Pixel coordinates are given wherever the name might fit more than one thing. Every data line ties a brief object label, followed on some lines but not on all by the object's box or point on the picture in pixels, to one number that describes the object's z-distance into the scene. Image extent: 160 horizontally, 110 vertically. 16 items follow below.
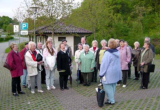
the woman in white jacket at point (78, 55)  10.30
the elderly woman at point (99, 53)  9.47
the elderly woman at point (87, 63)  9.90
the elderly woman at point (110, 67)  6.64
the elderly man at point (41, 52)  9.90
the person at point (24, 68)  9.45
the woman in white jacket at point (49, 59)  9.17
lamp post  17.14
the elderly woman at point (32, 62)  8.59
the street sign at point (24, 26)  15.70
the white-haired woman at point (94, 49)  10.54
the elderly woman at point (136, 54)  11.10
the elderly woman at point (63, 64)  9.08
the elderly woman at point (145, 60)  8.91
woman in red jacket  8.18
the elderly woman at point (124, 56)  9.54
